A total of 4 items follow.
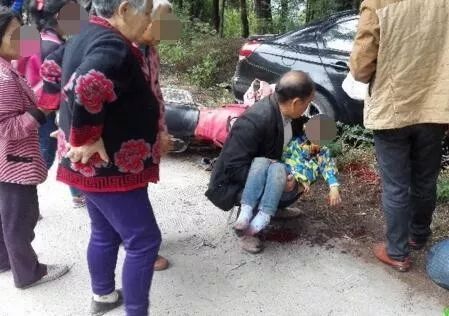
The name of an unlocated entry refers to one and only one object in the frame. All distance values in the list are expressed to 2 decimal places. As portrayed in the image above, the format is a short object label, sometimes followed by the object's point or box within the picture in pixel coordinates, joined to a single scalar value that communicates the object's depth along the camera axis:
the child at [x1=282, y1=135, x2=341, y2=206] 3.28
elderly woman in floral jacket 2.03
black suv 5.16
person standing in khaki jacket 2.74
